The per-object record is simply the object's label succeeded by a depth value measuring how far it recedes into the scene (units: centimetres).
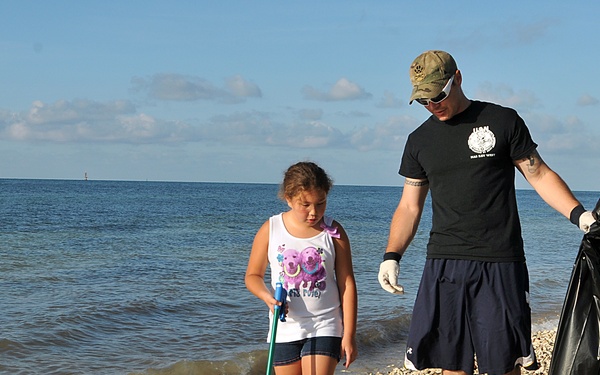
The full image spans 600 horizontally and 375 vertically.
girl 372
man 353
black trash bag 355
